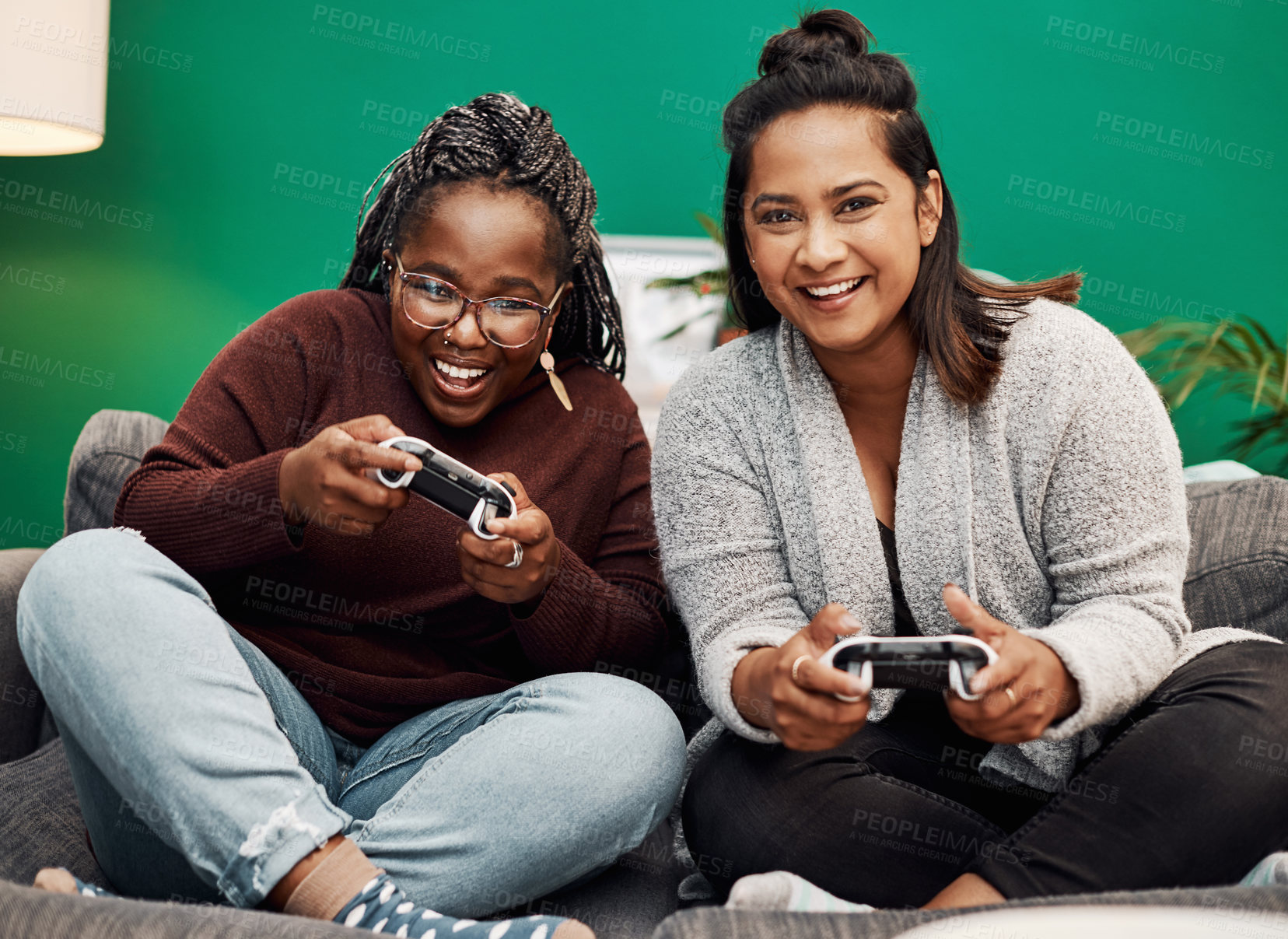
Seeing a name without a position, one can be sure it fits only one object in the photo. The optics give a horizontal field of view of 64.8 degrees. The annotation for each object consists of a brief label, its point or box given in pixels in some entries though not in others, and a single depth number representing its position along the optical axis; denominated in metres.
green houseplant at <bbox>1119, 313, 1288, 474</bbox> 1.89
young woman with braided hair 0.83
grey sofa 0.67
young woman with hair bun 0.87
